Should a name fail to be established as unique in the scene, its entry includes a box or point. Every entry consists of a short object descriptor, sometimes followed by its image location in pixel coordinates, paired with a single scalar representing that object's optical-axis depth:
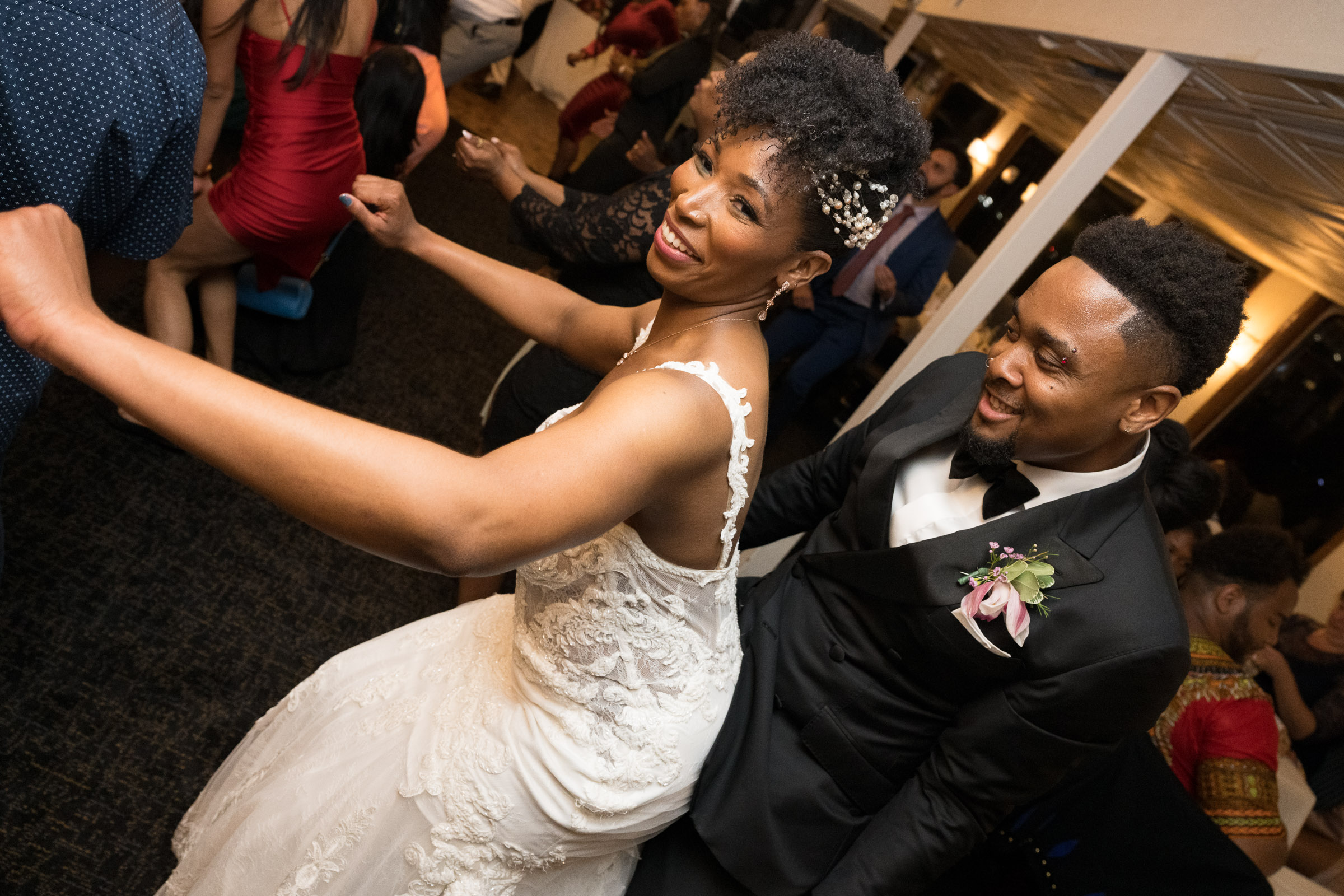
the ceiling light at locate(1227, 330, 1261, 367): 5.27
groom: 1.34
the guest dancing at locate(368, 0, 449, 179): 3.41
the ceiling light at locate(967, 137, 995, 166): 5.13
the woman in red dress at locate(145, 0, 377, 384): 2.28
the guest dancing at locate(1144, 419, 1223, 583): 2.51
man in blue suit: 4.15
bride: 1.06
